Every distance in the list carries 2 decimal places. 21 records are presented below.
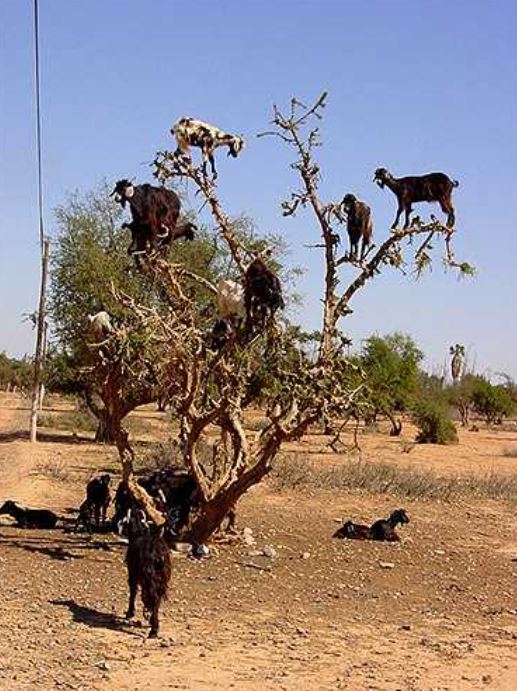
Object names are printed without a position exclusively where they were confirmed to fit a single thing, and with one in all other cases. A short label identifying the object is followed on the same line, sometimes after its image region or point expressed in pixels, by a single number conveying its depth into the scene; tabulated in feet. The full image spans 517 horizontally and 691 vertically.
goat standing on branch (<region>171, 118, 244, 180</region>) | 38.47
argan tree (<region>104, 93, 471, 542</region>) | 38.86
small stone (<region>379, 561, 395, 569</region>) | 39.69
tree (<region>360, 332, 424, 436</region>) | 145.38
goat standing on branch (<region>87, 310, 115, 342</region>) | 37.32
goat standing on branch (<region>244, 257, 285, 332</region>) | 36.65
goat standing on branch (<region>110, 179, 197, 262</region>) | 37.01
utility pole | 95.61
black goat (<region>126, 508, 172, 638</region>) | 27.32
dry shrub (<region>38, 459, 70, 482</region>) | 64.27
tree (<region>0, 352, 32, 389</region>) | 266.94
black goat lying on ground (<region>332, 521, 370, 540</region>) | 45.29
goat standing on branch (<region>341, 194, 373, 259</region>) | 40.91
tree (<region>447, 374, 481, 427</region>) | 208.78
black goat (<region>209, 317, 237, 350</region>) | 38.34
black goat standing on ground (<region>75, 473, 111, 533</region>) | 43.37
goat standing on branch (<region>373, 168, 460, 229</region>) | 41.27
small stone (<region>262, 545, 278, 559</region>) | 40.42
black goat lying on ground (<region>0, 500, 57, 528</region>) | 43.39
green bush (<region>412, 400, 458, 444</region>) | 136.87
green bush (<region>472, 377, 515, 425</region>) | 205.46
